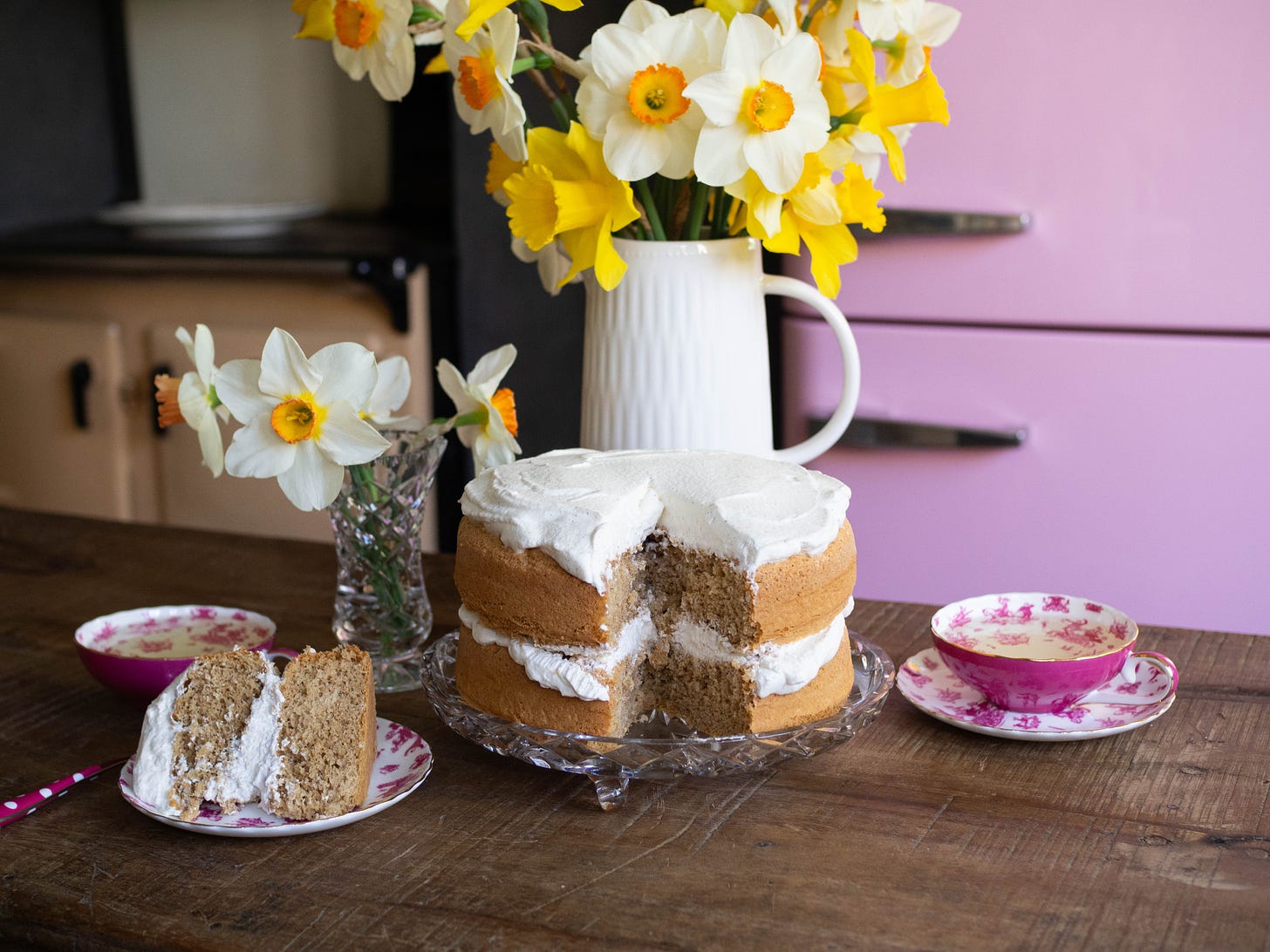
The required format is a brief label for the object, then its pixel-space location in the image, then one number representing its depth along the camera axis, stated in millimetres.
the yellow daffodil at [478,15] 930
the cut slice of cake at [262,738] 792
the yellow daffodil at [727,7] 1010
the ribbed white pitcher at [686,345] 1054
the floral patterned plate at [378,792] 770
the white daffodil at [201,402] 921
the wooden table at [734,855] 694
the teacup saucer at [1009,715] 895
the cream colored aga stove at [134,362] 2281
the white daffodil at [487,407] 990
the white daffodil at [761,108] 918
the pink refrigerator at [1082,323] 1722
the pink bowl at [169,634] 1011
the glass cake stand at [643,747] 799
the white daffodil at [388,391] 962
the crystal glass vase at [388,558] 1002
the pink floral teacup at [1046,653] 889
